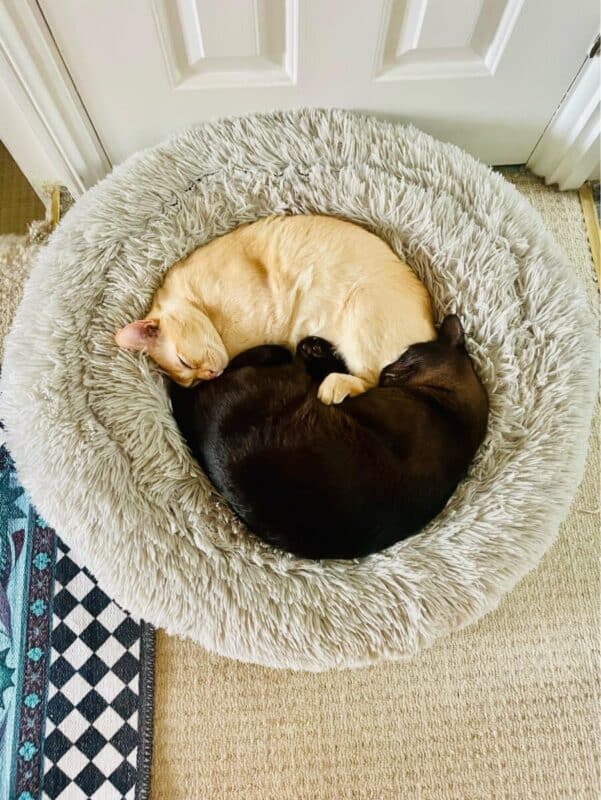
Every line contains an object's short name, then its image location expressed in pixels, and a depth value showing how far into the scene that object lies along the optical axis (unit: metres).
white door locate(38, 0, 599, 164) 0.97
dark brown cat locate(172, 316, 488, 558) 0.91
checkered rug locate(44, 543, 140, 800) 1.06
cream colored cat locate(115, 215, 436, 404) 1.03
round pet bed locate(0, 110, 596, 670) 0.96
